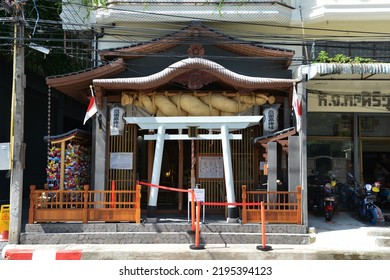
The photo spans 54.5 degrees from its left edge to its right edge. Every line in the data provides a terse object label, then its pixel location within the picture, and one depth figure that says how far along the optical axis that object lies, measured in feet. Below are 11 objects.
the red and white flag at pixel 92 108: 37.14
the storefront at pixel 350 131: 44.75
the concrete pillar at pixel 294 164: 34.91
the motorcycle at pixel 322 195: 39.29
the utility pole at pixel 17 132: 32.81
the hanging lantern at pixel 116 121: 37.88
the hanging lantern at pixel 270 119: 38.61
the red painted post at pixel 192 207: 31.14
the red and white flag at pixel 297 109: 34.58
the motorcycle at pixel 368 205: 38.55
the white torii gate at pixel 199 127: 35.14
